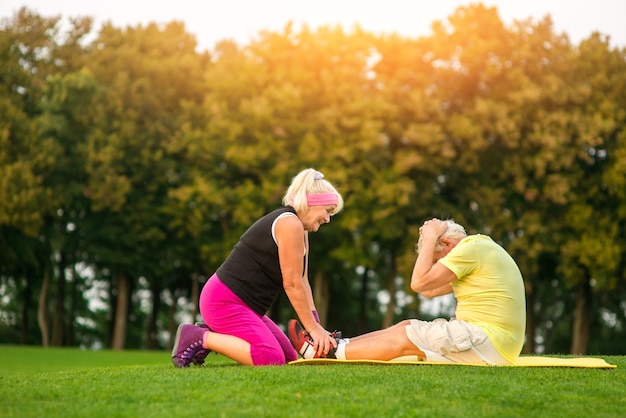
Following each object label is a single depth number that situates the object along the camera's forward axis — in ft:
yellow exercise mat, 30.83
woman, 30.40
